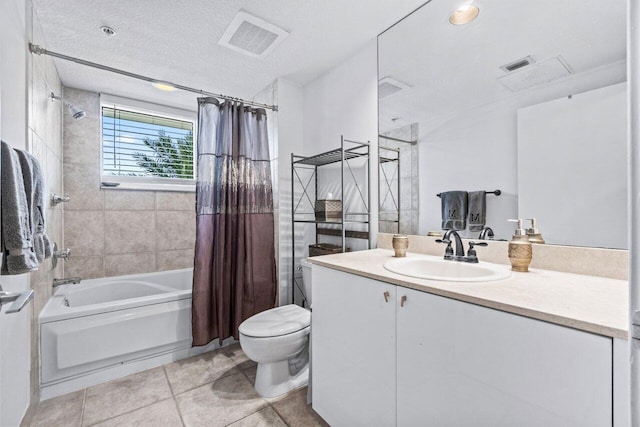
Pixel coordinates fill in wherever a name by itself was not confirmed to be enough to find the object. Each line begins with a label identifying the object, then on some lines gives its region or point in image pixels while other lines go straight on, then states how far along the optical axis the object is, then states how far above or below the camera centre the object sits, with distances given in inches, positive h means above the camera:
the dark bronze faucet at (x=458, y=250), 50.9 -6.5
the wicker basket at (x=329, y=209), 79.0 +1.7
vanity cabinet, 26.0 -17.4
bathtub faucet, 81.5 -19.1
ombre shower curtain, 79.0 -2.0
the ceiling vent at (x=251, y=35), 65.9 +44.4
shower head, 78.2 +29.1
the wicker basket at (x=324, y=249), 80.7 -10.0
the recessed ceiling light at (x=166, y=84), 76.4 +35.2
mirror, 40.9 +17.5
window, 102.9 +26.6
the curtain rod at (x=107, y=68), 59.6 +35.2
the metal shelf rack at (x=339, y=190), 76.7 +7.2
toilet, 62.0 -29.4
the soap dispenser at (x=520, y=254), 44.6 -6.2
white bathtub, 64.7 -30.0
